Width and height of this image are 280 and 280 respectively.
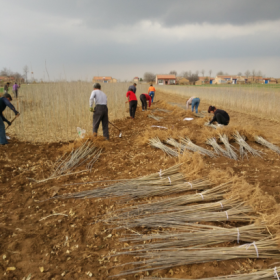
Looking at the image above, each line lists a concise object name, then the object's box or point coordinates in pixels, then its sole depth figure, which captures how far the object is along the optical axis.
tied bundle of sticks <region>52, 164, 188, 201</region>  2.69
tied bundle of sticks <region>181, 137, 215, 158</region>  4.09
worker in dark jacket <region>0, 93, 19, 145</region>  4.69
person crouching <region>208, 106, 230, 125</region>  5.42
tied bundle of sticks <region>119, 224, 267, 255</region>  1.86
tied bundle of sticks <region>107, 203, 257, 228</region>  2.12
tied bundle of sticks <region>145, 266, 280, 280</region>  1.53
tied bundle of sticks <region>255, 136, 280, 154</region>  4.37
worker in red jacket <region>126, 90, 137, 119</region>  7.98
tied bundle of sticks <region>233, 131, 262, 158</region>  4.19
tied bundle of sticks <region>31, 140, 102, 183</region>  3.48
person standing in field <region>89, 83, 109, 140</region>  4.88
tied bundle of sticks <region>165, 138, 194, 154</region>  4.15
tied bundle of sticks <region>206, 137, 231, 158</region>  4.13
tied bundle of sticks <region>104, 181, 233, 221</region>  2.35
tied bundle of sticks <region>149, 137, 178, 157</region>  3.98
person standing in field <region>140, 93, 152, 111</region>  9.59
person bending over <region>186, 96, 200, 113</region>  8.50
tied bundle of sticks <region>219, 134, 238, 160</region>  4.03
